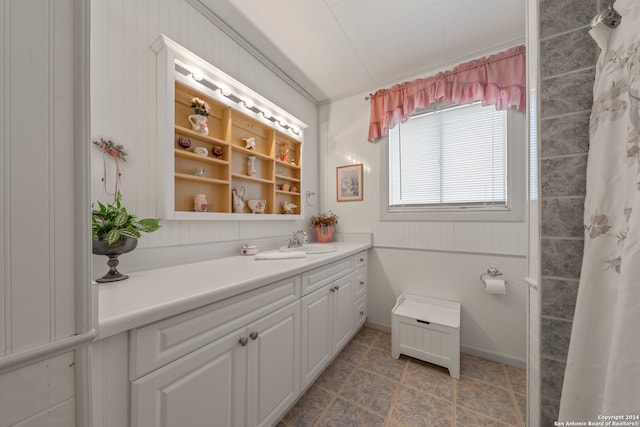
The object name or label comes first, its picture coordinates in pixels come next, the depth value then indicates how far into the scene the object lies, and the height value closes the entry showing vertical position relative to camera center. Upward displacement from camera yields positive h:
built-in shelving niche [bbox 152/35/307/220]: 1.21 +0.49
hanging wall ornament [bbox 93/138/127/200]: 1.05 +0.28
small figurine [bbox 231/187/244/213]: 1.65 +0.08
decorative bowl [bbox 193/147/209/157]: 1.39 +0.39
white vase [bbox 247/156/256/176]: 1.77 +0.37
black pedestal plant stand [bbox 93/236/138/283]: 0.91 -0.17
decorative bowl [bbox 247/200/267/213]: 1.78 +0.06
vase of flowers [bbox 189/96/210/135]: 1.38 +0.60
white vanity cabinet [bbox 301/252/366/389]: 1.34 -0.72
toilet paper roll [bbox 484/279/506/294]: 1.62 -0.54
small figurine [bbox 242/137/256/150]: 1.72 +0.55
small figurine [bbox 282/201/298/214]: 2.14 +0.05
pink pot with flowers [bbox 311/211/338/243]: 2.41 -0.16
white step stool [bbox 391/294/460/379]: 1.57 -0.91
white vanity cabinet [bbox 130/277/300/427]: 0.69 -0.60
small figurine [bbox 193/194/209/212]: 1.40 +0.06
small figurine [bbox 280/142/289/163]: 2.11 +0.58
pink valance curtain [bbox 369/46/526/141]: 1.68 +1.07
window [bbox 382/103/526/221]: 1.75 +0.43
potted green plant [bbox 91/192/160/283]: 0.91 -0.10
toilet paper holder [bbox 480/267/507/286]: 1.74 -0.47
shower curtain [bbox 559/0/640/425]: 0.52 +0.03
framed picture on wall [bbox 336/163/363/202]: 2.40 +0.33
